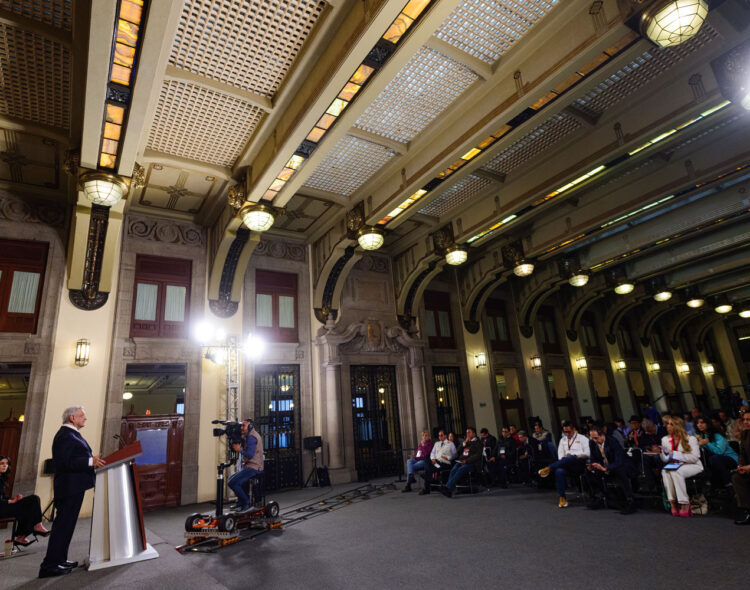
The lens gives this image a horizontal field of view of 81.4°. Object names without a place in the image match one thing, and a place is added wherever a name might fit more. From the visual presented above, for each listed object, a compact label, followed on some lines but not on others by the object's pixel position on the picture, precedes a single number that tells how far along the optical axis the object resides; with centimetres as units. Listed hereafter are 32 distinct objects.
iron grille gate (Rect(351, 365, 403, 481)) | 1135
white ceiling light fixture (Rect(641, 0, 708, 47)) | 444
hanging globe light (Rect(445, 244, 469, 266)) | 1116
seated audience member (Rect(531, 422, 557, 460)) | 880
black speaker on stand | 1024
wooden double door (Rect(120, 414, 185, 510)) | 877
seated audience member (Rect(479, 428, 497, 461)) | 892
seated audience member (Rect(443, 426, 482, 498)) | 797
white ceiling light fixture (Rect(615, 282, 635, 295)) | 1488
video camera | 604
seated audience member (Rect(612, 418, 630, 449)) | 902
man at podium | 442
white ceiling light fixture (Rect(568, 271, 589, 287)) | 1355
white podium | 471
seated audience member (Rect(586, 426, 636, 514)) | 587
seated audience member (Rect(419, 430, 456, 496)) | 857
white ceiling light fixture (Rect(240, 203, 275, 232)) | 809
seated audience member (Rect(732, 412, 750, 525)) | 486
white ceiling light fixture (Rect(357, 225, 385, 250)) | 962
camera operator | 607
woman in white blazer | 538
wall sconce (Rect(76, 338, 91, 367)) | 845
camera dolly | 527
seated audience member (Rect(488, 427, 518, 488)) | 877
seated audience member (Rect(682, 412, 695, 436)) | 909
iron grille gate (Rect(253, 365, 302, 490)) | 1005
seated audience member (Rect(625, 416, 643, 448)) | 823
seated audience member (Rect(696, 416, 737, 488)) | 604
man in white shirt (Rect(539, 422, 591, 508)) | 656
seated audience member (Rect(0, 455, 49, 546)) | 539
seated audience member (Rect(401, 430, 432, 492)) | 914
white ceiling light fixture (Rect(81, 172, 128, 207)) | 653
